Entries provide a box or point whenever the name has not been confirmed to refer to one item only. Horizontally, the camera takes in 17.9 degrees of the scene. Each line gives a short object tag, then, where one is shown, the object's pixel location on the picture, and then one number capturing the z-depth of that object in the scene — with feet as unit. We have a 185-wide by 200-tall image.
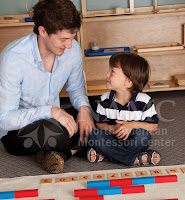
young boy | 9.41
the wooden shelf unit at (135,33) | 13.84
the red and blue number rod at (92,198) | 8.22
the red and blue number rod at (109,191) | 8.39
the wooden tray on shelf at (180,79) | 13.33
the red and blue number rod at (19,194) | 8.45
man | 9.09
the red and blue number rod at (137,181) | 8.65
